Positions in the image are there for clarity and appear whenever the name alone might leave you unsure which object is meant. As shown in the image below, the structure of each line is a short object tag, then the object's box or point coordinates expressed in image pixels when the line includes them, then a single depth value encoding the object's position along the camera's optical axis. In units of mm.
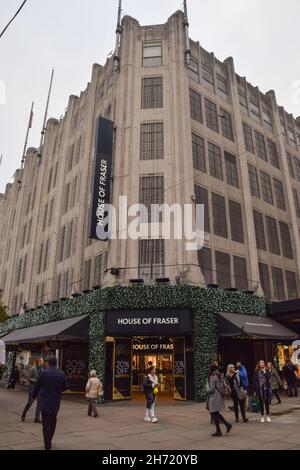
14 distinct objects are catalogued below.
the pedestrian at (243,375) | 12745
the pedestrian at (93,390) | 12281
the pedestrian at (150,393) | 11547
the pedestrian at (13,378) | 24250
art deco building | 20734
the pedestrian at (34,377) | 11258
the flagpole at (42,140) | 35169
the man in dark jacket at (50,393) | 6797
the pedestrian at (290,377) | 17641
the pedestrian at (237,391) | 11016
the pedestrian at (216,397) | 9000
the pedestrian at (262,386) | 11067
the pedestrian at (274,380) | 14028
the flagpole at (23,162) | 38728
